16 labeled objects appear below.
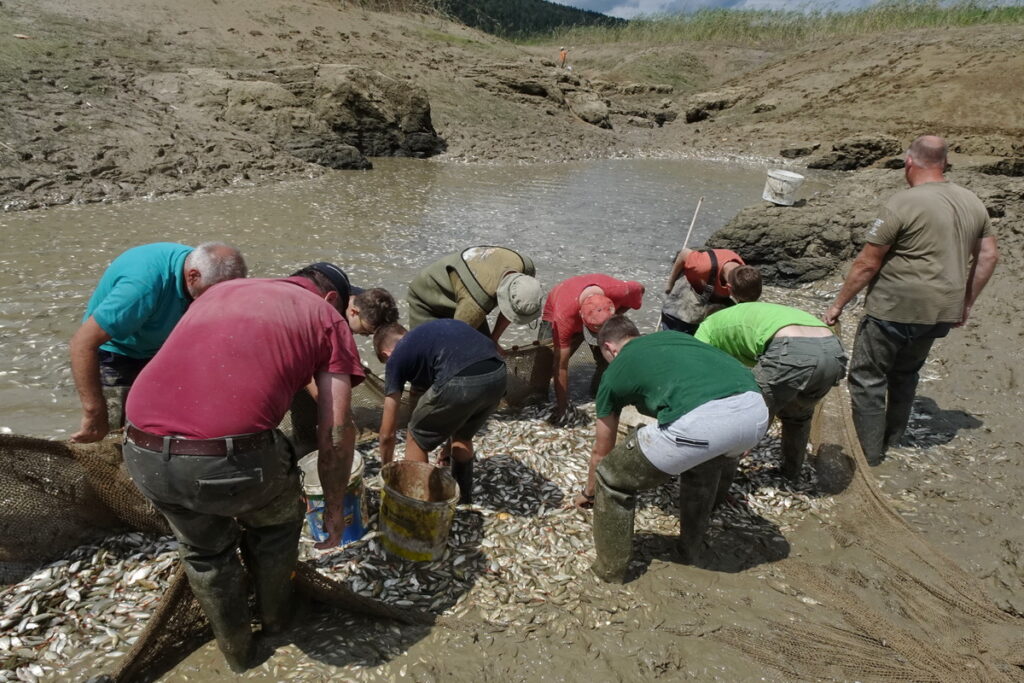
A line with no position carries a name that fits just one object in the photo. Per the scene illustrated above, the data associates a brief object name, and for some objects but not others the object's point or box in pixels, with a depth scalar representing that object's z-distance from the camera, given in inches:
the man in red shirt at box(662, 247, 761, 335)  224.5
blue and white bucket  142.9
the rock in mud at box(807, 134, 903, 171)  850.1
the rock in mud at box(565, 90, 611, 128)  1081.4
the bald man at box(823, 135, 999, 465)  179.5
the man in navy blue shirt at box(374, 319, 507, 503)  143.8
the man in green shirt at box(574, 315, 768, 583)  126.7
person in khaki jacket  189.8
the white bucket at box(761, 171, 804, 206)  415.5
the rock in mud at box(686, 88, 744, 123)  1226.6
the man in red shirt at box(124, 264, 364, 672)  95.6
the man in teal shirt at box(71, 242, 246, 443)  129.3
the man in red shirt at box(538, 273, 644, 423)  202.2
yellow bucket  137.9
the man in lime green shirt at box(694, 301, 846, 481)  159.8
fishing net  120.4
